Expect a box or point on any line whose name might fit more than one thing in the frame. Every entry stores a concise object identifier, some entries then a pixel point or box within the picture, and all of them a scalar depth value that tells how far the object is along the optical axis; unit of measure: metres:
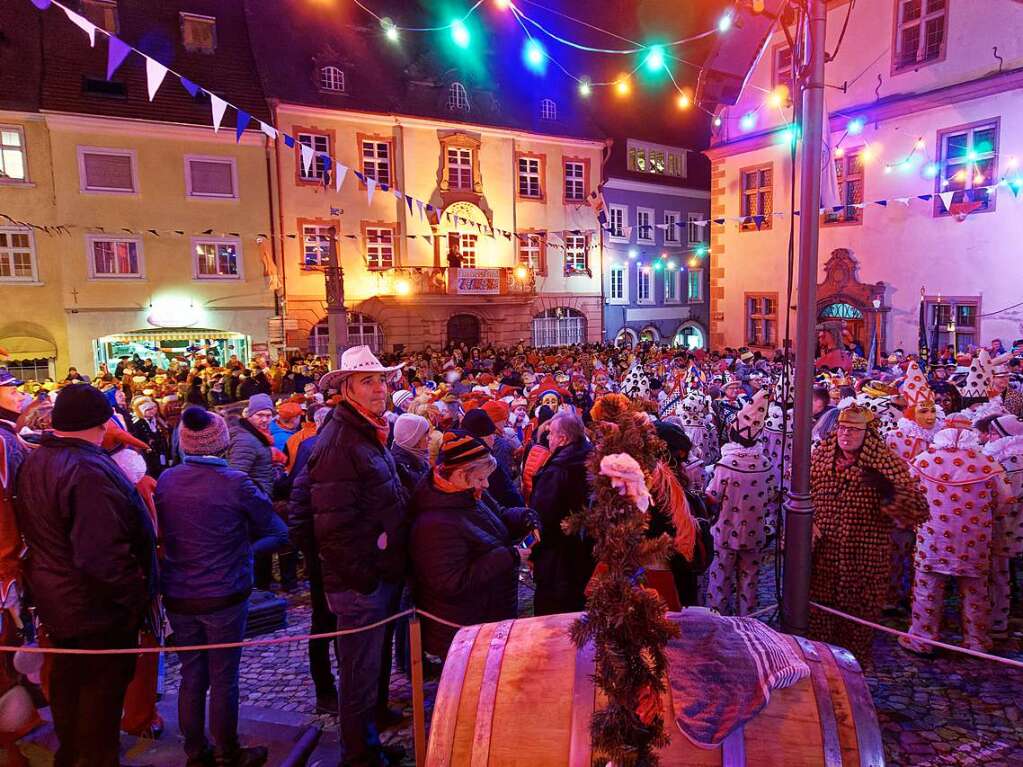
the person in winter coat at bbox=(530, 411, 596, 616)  4.00
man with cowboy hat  3.34
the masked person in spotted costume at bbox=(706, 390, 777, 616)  4.94
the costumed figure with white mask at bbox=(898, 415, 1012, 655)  4.65
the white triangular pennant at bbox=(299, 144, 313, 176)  11.96
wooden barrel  2.10
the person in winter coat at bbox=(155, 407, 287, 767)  3.49
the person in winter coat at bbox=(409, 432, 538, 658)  3.45
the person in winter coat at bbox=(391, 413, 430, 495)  4.69
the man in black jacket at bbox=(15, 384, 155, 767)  3.13
